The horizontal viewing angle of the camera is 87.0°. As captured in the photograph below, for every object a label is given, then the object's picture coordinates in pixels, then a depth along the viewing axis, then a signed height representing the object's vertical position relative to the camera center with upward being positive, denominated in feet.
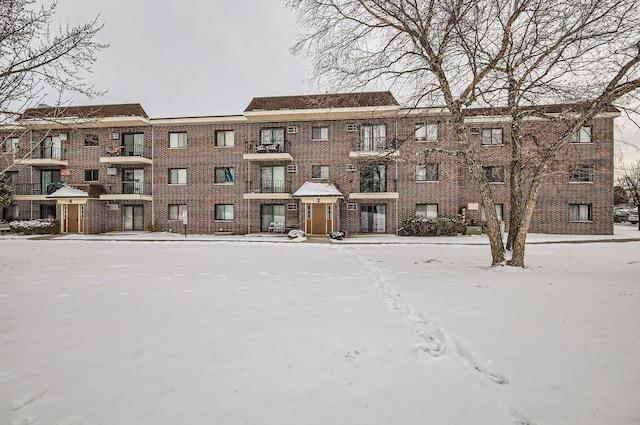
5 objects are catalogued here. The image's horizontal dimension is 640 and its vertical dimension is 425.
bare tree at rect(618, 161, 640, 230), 90.73 +8.43
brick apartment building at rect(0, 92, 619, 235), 75.72 +8.69
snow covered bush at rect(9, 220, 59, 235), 79.41 -3.23
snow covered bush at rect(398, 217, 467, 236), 72.59 -3.15
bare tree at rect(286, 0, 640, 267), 27.22 +13.53
